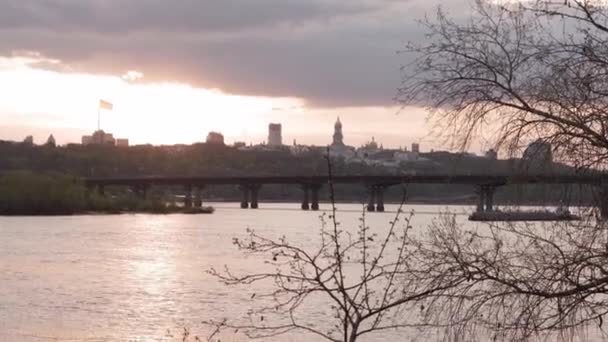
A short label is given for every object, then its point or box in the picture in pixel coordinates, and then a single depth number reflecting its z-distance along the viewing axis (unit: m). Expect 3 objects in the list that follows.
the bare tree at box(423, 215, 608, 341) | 9.88
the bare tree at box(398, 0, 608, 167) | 9.82
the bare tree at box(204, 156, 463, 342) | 8.40
